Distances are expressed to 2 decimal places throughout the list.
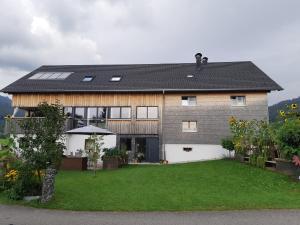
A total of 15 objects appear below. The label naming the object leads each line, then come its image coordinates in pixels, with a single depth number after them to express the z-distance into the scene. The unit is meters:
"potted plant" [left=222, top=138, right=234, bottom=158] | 13.57
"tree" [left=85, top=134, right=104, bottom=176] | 11.14
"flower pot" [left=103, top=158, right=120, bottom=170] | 12.43
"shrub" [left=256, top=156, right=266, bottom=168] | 10.35
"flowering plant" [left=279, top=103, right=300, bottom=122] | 10.41
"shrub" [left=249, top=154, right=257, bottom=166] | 10.79
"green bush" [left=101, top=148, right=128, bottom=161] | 12.64
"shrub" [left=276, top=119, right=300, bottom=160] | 8.61
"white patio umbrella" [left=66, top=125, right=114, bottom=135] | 11.67
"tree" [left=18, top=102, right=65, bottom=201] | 6.80
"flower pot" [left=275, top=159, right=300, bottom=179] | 8.55
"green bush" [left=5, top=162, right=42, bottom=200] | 6.65
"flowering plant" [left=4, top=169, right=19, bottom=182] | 7.19
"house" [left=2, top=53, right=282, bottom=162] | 15.88
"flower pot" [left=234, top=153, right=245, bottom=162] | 12.04
